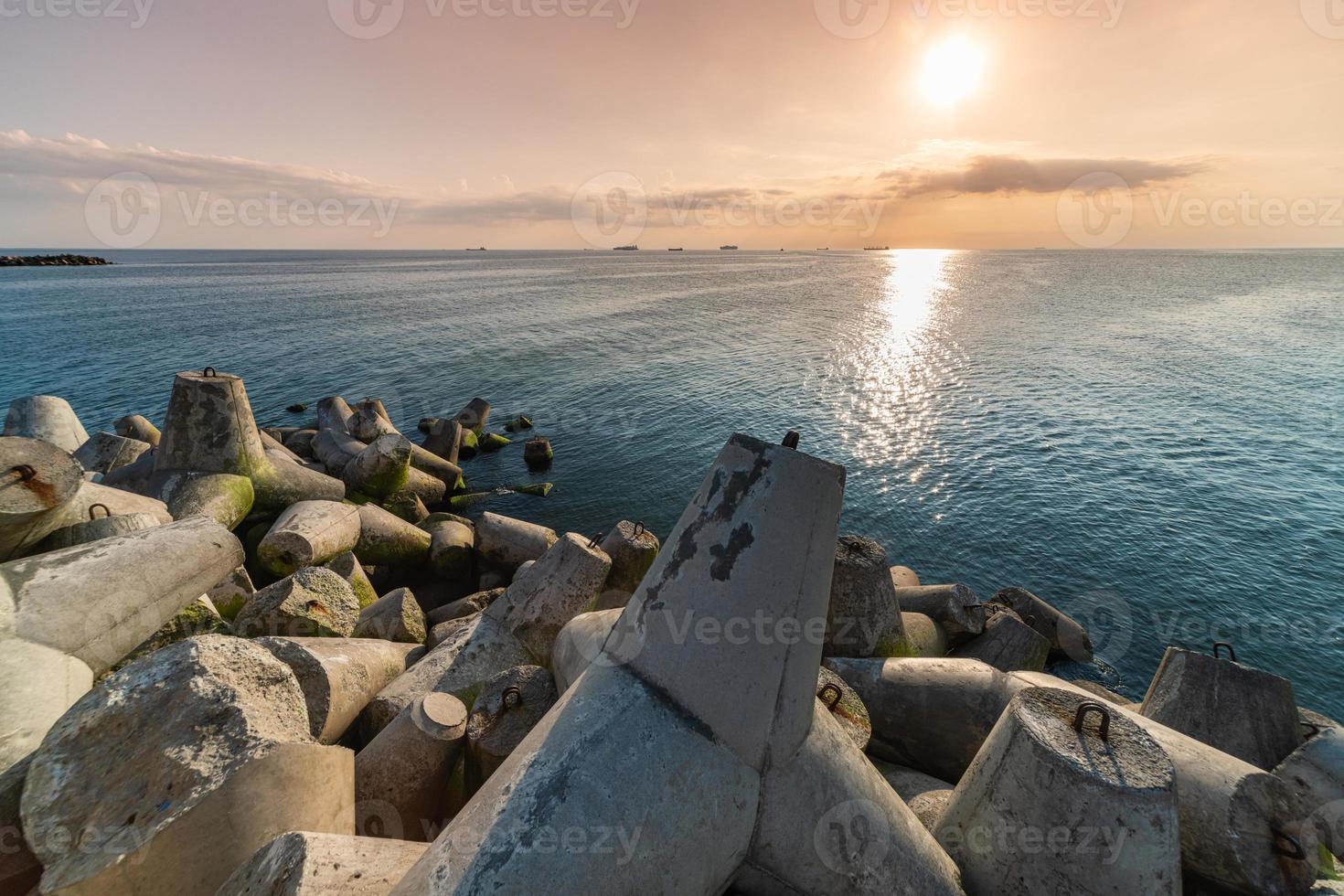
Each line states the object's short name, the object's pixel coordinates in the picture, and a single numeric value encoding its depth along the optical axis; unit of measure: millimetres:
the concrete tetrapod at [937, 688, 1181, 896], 3289
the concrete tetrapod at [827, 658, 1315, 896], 3926
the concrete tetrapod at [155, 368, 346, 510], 9867
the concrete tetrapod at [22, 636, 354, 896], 2969
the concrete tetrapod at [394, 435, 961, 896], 2844
